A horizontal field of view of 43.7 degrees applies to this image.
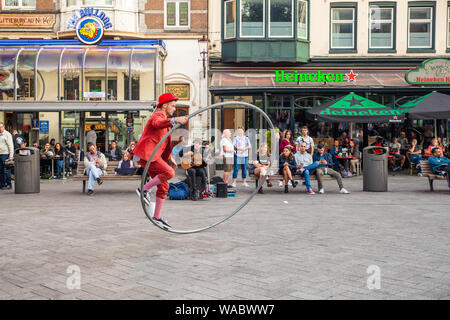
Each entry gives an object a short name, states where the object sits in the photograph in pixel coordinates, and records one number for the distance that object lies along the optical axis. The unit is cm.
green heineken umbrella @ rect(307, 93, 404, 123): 2119
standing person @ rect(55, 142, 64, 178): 2208
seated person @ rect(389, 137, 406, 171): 2423
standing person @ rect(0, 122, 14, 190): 1719
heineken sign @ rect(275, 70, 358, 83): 2650
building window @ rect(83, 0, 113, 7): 2684
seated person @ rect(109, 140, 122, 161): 2297
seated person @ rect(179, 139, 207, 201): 1416
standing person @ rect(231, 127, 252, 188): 1748
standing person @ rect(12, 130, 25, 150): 2041
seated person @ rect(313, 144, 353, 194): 1588
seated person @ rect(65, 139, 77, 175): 2306
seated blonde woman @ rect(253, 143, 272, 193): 1532
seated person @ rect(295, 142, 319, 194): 1584
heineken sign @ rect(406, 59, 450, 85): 2592
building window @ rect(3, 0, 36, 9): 2717
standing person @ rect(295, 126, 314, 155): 1817
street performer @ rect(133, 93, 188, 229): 848
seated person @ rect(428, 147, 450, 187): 1620
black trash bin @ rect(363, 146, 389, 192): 1628
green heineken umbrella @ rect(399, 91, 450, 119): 2102
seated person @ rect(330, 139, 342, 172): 2262
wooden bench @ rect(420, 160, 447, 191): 1625
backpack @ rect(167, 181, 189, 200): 1424
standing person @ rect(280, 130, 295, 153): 1721
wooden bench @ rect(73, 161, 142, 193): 1589
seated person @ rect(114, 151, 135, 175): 1630
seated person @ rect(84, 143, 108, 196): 1582
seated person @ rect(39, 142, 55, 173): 2195
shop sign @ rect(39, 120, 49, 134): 2530
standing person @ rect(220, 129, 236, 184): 1700
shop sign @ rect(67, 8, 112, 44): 2572
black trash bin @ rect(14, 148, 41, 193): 1616
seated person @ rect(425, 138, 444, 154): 1908
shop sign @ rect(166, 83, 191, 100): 2744
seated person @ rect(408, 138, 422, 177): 2275
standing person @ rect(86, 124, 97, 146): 2498
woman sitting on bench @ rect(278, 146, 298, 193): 1588
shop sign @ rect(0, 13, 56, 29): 2695
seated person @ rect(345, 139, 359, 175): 2292
